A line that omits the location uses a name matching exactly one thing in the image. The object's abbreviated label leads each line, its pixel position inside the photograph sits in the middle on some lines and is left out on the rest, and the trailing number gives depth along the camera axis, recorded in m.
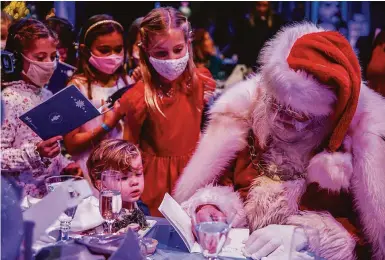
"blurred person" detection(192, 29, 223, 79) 5.23
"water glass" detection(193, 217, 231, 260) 1.19
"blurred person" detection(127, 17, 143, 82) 3.27
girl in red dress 2.36
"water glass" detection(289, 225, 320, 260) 1.39
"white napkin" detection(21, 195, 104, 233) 1.51
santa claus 1.51
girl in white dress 2.50
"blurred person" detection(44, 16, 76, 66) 3.16
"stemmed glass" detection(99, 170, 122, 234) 1.40
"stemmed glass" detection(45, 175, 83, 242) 1.40
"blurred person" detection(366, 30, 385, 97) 3.25
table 1.08
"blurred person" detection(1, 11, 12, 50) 2.97
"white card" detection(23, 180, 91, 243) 1.01
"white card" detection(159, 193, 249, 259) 1.45
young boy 1.70
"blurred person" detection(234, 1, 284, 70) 5.20
